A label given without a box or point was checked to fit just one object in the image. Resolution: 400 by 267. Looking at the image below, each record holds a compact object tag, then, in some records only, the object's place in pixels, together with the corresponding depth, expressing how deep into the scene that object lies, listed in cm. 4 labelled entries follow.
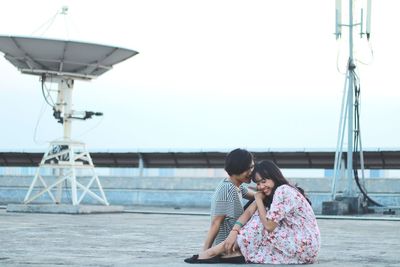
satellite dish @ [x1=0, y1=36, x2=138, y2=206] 2227
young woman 809
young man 840
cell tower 2311
